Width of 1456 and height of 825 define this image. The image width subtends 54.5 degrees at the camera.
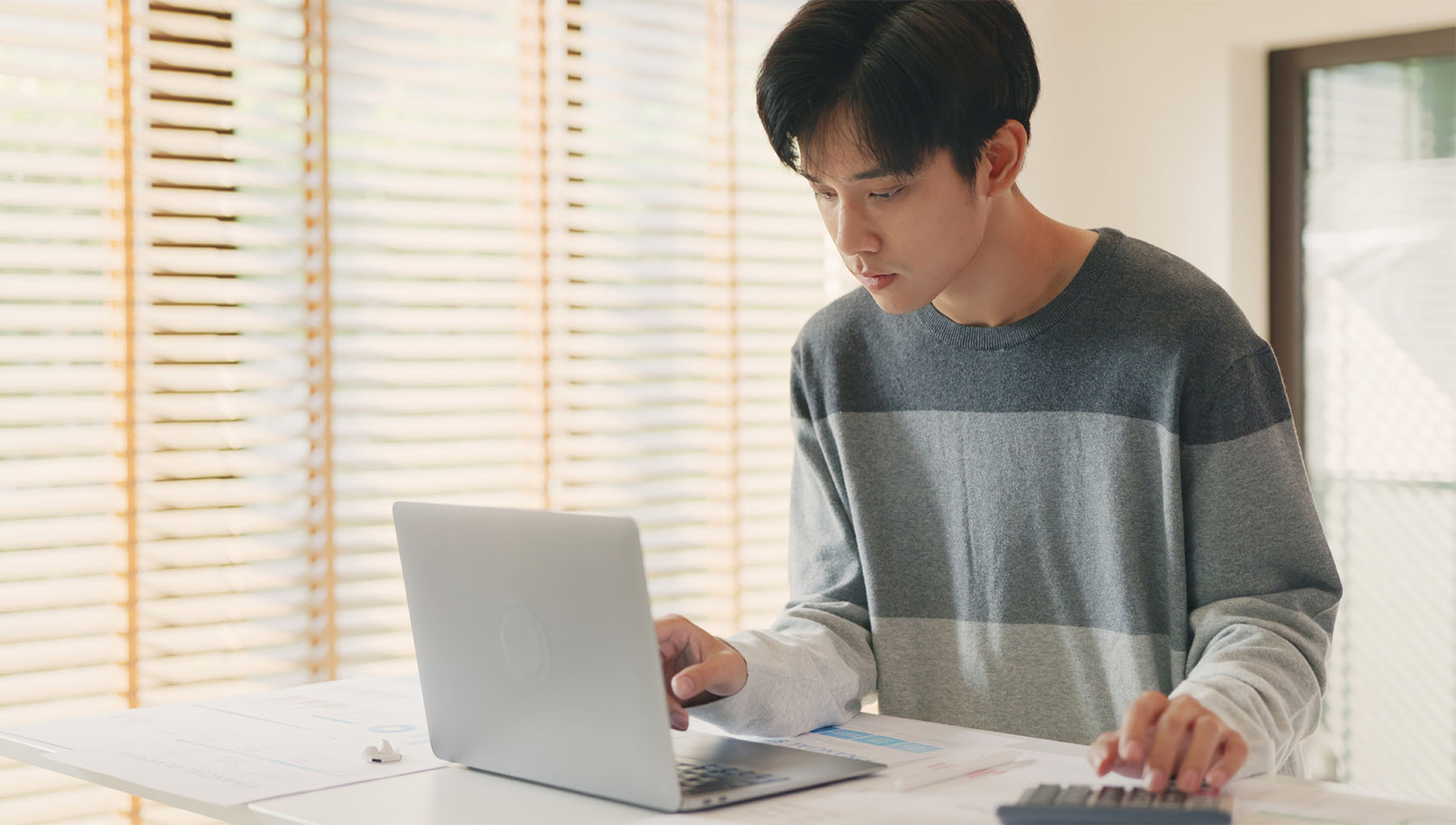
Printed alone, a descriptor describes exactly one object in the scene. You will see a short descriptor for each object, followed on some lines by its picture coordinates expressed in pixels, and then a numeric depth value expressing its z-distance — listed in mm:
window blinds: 1915
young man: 1211
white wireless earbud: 1107
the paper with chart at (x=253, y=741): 1042
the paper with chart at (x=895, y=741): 1133
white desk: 934
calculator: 854
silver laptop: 946
